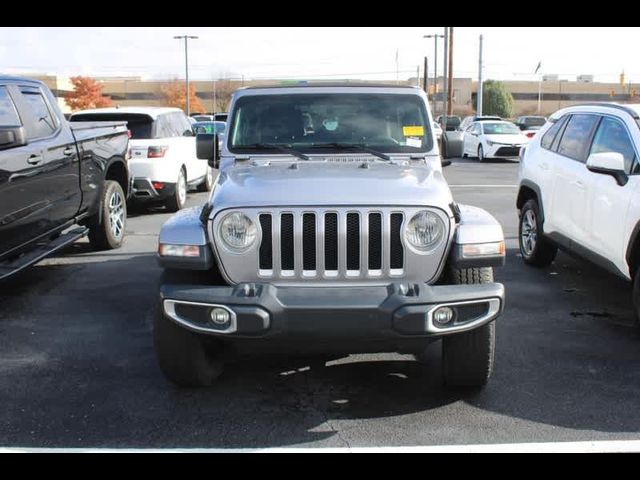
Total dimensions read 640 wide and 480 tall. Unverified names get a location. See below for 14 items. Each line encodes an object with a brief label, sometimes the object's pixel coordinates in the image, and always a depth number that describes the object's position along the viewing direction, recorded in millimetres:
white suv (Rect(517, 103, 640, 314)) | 5527
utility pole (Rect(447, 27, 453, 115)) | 35750
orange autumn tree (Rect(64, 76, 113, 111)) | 84500
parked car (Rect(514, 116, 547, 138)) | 35259
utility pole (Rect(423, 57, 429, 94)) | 57972
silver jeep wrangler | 3676
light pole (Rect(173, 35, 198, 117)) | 67850
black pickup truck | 5969
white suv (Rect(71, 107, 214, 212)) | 10914
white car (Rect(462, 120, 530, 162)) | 23281
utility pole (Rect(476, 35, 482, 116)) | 46219
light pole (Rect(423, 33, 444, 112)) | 49944
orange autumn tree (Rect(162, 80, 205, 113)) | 93925
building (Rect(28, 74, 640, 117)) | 99188
